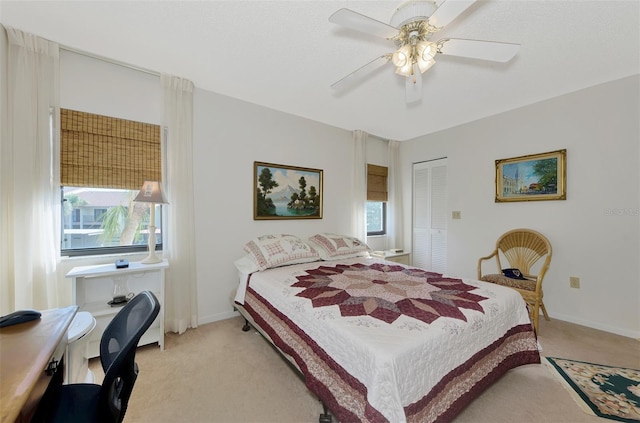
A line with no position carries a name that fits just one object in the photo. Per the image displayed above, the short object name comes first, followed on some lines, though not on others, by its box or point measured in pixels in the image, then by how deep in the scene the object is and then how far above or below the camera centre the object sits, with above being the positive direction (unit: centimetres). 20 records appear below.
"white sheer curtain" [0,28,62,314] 187 +23
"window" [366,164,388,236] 432 +16
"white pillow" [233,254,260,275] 255 -60
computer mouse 99 -45
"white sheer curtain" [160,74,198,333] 250 +1
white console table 199 -72
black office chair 87 -69
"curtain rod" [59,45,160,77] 212 +138
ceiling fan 138 +108
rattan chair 252 -63
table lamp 219 +8
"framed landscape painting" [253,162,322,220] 314 +23
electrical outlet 274 -83
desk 61 -48
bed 114 -74
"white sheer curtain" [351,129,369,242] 399 +33
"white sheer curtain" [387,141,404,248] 447 +14
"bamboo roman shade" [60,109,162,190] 212 +54
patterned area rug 154 -126
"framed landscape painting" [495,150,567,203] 285 +39
